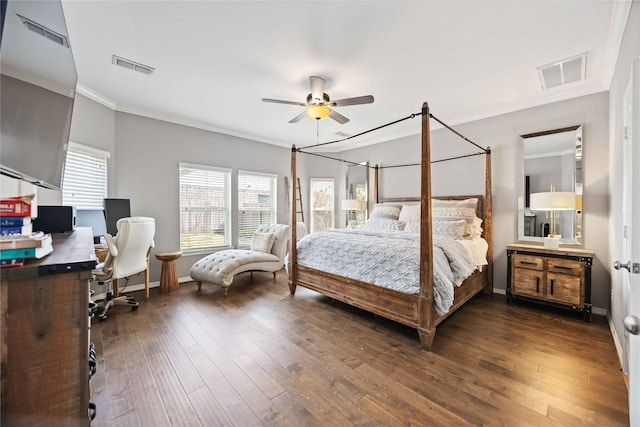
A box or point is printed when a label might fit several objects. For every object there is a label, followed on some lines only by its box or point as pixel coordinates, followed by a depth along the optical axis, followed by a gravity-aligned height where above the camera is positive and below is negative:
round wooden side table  3.80 -0.92
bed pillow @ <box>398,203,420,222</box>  4.23 -0.01
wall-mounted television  0.98 +0.59
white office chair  2.87 -0.50
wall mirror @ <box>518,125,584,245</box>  3.15 +0.46
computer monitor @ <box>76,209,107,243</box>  3.23 -0.12
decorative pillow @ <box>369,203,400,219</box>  4.61 +0.00
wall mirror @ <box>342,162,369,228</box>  5.48 +0.40
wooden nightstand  2.80 -0.75
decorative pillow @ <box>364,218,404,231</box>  4.22 -0.21
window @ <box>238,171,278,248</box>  5.20 +0.21
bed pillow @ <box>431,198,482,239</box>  3.56 -0.01
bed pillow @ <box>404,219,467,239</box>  3.39 -0.22
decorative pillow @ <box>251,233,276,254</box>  4.53 -0.55
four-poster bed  2.28 -0.86
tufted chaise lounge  3.70 -0.80
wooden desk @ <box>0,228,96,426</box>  0.81 -0.45
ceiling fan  2.80 +1.25
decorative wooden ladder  5.87 +0.26
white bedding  2.39 -0.52
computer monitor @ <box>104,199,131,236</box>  3.47 +0.01
